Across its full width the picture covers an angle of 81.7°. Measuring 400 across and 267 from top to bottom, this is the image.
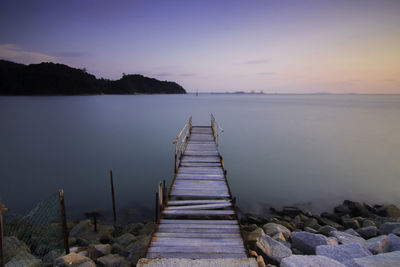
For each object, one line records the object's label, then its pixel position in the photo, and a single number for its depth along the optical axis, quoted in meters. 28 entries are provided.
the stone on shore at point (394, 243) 5.32
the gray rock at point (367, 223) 8.05
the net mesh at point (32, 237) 5.47
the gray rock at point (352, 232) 7.09
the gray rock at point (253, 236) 5.48
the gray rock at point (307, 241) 5.59
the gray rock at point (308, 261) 3.88
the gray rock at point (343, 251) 4.54
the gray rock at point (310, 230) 7.28
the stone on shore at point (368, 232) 7.17
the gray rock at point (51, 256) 5.13
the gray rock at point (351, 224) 8.10
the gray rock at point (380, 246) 5.26
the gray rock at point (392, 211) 9.71
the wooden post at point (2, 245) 4.13
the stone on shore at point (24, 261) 4.98
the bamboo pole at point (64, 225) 5.19
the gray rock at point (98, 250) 5.49
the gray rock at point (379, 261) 3.94
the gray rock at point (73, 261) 4.36
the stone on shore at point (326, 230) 7.31
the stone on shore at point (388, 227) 7.20
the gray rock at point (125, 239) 6.65
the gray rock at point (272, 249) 4.90
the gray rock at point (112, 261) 4.96
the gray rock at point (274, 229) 6.70
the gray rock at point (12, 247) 5.62
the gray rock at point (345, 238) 6.14
